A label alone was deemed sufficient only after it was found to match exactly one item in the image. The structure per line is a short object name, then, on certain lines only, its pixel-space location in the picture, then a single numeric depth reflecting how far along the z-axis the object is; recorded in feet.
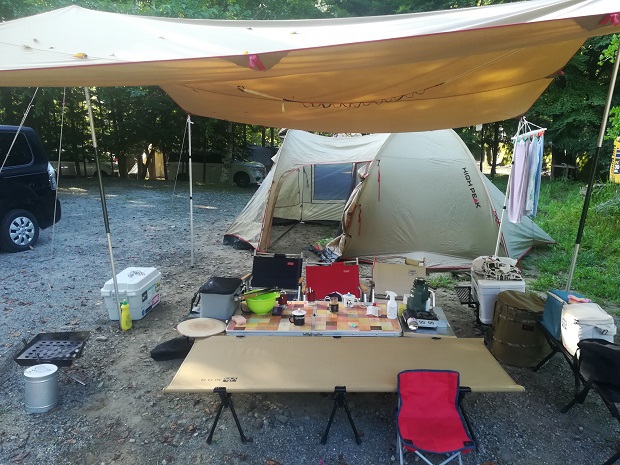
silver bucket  9.46
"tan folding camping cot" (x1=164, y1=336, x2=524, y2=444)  8.50
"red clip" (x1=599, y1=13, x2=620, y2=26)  6.24
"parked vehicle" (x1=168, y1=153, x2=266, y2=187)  52.02
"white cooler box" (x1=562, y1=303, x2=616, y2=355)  9.58
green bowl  11.56
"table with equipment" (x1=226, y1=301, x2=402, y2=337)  10.73
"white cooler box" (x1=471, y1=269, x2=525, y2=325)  13.30
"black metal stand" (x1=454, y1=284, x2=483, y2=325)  14.14
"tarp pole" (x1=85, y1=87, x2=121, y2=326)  11.64
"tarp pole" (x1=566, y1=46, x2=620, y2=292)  10.66
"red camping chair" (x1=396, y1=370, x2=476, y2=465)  7.89
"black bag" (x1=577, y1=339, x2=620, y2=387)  8.46
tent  20.21
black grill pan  10.15
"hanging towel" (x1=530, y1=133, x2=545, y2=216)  14.58
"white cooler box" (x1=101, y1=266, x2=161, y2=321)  13.75
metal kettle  11.13
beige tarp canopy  6.66
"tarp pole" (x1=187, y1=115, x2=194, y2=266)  19.69
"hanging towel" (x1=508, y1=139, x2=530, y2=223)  14.96
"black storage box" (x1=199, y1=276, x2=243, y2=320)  11.36
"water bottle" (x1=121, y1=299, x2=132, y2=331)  13.36
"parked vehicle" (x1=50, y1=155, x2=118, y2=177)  54.80
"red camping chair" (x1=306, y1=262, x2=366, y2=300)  14.61
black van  20.06
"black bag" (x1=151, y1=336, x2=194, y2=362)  11.73
